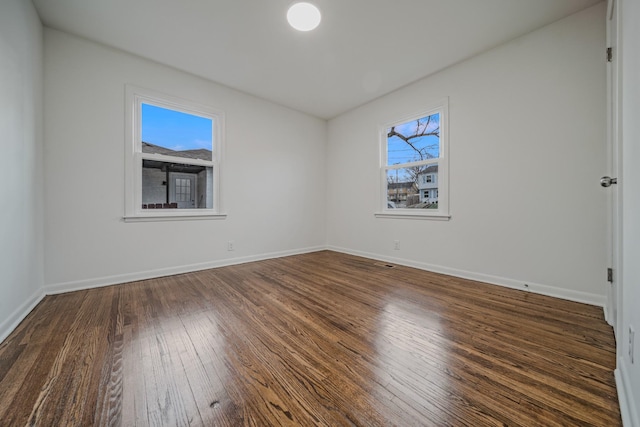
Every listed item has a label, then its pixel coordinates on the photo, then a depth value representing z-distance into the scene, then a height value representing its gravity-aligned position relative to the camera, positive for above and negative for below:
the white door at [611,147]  1.71 +0.50
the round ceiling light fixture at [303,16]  2.16 +1.81
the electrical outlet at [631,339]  0.96 -0.51
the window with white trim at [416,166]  3.17 +0.68
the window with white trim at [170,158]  2.84 +0.71
